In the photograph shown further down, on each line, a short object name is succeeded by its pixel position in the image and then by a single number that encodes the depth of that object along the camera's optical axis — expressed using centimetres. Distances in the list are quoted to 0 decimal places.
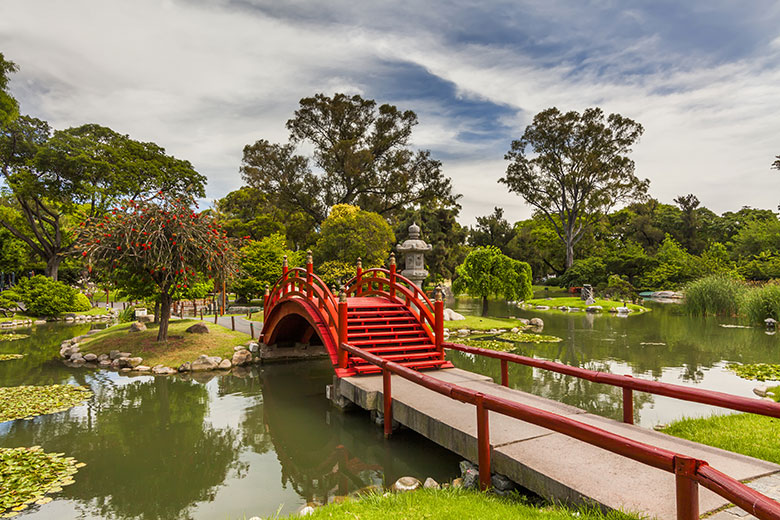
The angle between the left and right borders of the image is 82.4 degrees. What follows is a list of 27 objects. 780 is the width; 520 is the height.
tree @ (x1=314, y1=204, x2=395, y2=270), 2602
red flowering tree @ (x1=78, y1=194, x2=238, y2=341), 1171
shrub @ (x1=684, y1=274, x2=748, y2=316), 2153
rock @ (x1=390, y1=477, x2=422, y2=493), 484
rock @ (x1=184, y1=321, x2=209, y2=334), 1415
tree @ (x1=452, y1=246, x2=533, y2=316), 2042
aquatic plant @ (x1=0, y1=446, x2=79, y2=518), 495
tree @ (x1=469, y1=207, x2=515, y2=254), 4741
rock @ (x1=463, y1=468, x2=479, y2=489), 445
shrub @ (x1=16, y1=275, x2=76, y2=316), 2384
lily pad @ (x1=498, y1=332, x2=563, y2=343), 1560
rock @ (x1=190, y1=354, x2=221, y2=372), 1197
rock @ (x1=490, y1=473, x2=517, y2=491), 423
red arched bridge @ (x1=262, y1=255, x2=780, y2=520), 308
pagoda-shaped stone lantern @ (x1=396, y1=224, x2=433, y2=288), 1319
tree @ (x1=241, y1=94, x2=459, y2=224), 3309
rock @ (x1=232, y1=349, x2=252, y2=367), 1255
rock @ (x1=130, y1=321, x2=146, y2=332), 1472
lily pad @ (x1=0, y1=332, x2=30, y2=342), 1777
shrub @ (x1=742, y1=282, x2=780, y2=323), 1786
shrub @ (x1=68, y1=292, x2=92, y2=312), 2549
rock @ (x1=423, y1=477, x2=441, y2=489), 467
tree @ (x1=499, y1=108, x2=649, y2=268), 3547
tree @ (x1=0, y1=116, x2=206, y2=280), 2502
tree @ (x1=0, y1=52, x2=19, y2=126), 1158
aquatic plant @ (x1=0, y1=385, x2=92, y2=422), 826
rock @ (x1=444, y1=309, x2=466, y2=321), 1847
